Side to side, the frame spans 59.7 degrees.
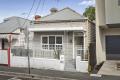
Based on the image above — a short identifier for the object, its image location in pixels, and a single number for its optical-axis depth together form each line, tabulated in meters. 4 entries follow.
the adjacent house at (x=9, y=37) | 9.77
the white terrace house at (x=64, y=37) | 9.12
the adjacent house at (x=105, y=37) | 8.76
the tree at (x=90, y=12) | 19.92
